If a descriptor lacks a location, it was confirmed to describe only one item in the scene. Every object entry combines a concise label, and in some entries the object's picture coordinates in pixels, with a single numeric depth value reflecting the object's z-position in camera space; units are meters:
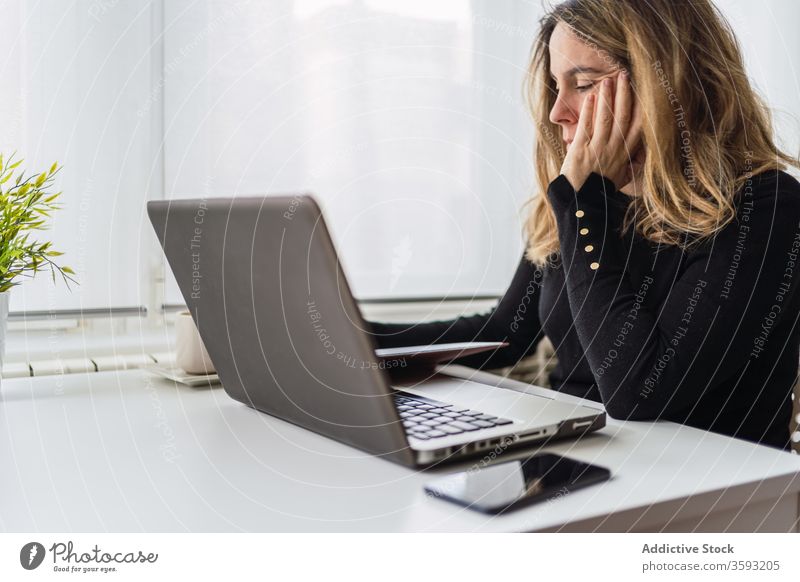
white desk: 0.49
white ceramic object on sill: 0.91
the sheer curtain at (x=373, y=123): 1.20
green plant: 0.81
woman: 0.78
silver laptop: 0.50
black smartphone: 0.49
